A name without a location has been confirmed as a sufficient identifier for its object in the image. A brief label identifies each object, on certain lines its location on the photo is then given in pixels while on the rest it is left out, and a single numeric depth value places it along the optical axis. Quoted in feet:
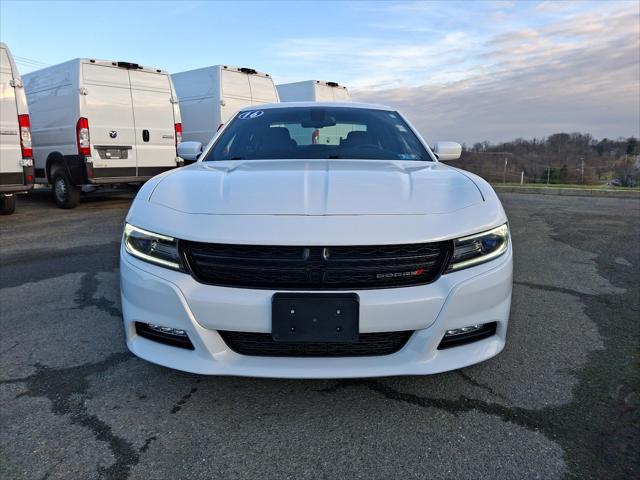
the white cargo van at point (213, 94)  33.73
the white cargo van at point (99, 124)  27.32
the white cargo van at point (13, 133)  23.81
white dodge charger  6.30
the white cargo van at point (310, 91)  42.16
